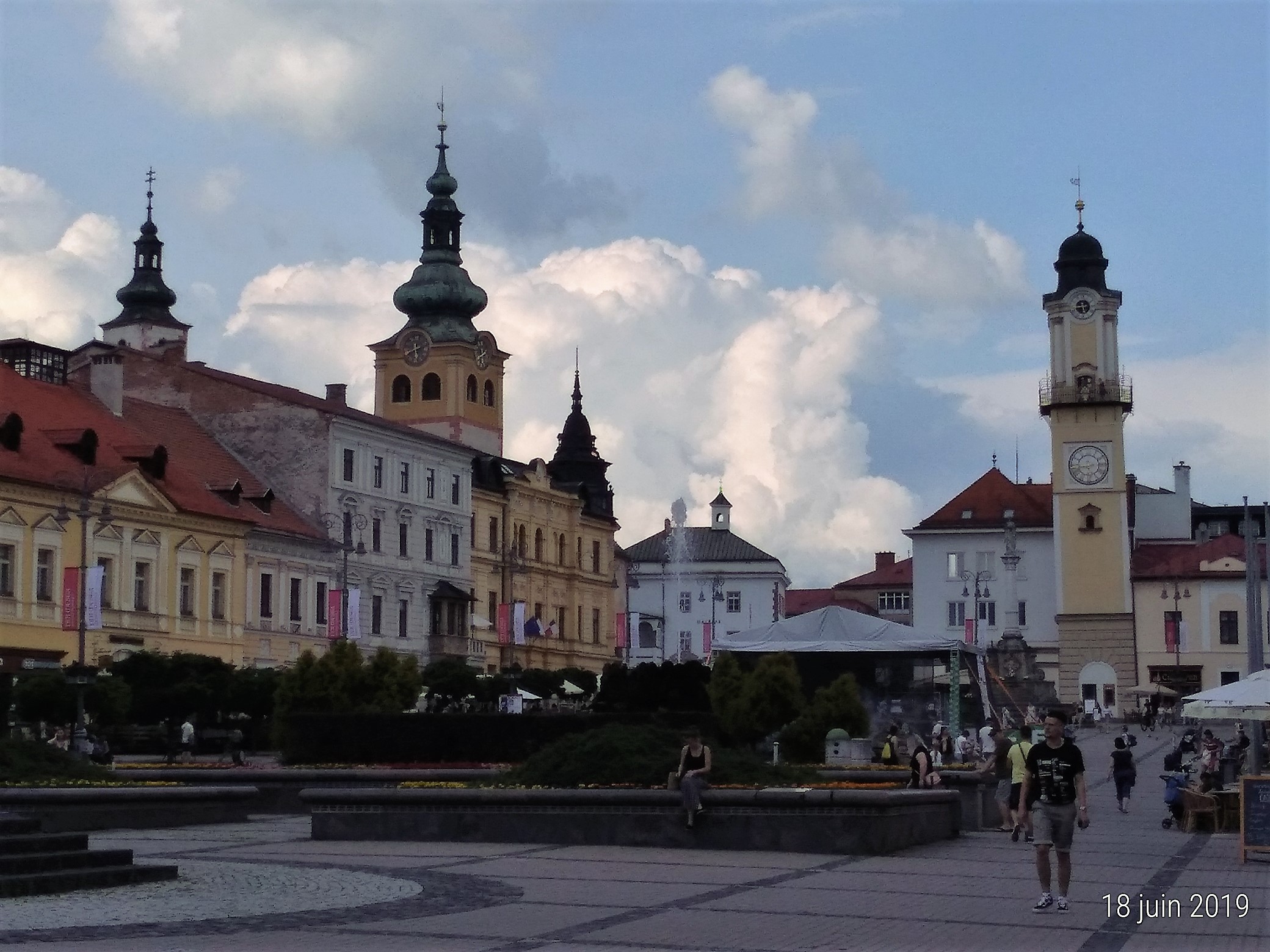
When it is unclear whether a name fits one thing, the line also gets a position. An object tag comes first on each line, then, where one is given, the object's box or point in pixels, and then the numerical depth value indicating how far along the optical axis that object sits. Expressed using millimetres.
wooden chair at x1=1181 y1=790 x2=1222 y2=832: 26594
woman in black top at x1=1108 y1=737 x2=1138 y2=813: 30875
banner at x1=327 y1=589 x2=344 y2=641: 65562
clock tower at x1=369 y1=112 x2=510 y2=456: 100125
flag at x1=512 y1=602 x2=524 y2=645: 79188
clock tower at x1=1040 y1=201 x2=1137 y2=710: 96438
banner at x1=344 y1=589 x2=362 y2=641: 67312
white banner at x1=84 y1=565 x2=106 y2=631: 52875
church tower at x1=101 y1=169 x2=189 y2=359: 111500
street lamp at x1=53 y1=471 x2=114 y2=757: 37750
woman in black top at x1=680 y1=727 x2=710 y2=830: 20891
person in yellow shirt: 24688
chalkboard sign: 21609
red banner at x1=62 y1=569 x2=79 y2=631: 53969
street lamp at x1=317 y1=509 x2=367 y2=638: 71562
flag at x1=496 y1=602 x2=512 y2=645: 78062
